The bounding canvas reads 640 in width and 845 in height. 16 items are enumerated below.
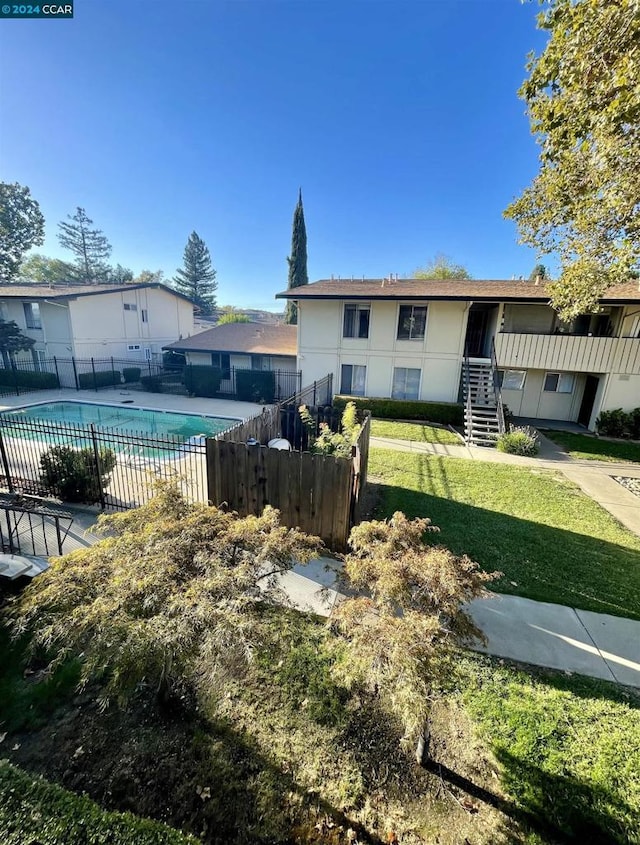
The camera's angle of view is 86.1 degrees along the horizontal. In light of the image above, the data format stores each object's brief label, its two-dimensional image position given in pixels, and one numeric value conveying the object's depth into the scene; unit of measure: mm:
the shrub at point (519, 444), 11812
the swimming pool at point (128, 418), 15766
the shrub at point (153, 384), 22952
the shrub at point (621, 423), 14180
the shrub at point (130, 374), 24672
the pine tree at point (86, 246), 49656
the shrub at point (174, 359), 26686
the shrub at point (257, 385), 20672
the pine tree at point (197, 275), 52938
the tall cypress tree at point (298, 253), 37188
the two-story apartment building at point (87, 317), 21844
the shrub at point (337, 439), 7775
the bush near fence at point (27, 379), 21141
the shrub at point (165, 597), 2436
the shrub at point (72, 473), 7137
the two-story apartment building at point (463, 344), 14430
